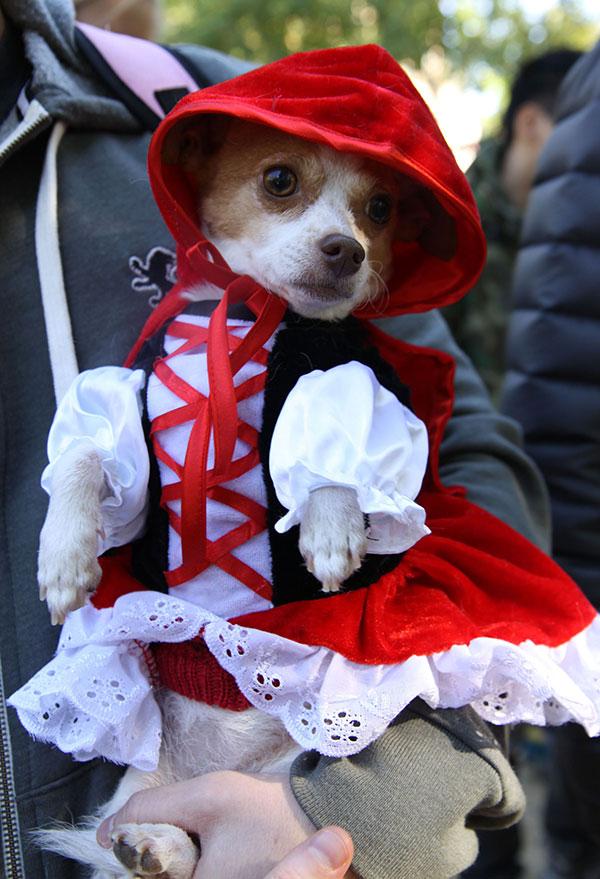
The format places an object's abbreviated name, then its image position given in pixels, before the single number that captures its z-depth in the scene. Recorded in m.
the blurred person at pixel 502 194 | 1.86
